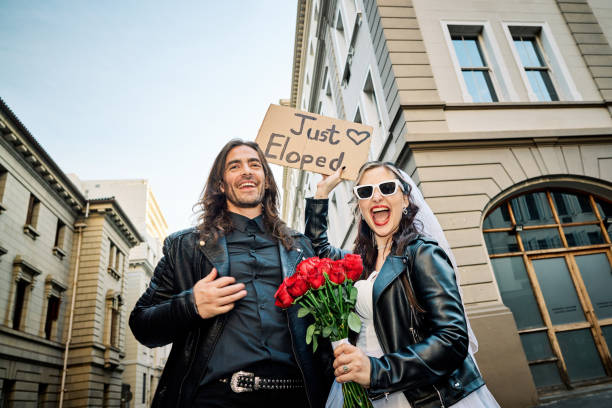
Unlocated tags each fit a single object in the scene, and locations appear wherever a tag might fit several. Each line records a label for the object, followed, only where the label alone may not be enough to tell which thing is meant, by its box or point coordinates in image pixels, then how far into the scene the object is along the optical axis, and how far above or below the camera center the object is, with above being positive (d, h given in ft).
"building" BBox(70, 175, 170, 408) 98.48 +34.83
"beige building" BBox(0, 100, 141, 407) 46.19 +16.25
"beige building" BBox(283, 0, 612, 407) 21.15 +11.27
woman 5.24 +0.43
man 5.77 +0.84
